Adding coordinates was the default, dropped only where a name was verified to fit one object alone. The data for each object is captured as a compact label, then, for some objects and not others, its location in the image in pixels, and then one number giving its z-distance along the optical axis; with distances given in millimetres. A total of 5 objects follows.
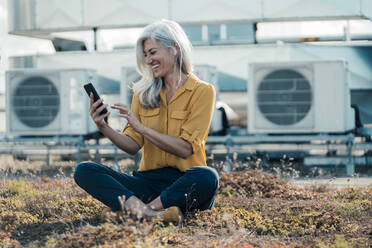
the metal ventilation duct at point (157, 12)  10227
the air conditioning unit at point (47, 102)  8961
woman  3775
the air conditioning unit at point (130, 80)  8977
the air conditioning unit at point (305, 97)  8352
